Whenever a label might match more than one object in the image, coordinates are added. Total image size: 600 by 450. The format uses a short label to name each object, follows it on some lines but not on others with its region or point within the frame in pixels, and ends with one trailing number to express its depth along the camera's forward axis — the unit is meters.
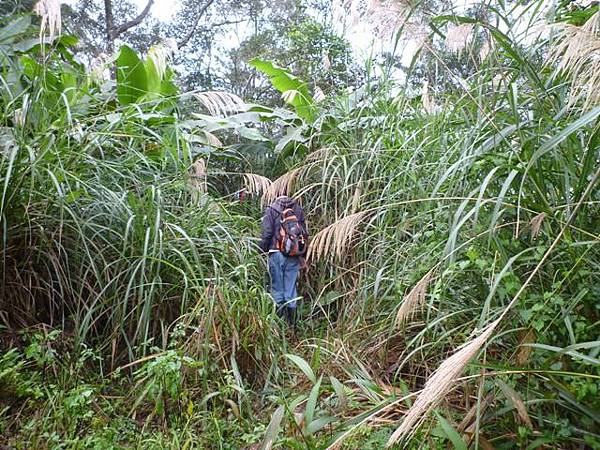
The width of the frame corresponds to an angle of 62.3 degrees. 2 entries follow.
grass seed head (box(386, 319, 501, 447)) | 0.86
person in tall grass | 4.01
